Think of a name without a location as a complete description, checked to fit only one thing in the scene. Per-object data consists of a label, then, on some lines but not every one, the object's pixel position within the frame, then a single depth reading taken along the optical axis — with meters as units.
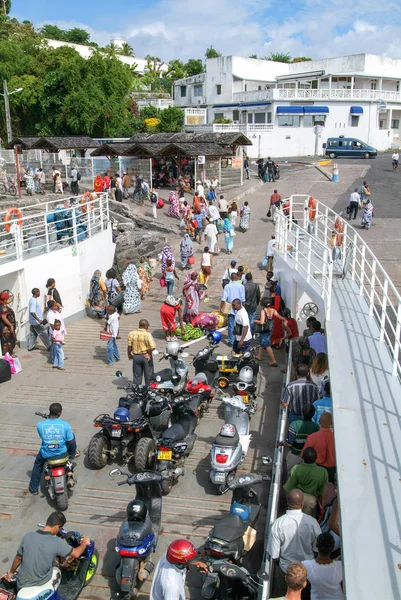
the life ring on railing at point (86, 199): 18.73
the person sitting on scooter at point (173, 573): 4.92
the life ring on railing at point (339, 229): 13.85
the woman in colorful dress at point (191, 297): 13.72
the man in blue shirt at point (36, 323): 12.53
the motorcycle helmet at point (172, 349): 9.65
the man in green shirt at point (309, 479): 6.18
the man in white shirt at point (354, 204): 23.41
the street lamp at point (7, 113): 40.97
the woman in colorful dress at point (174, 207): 24.56
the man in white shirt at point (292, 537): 5.39
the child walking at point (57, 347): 11.58
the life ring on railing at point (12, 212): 15.01
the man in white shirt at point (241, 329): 11.23
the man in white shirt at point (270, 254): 16.86
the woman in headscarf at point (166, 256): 16.80
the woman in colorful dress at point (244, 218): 22.86
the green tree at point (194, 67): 81.50
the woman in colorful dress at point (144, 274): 16.94
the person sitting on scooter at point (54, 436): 7.29
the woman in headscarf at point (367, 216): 22.20
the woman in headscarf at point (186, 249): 18.06
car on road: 43.84
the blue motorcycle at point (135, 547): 5.66
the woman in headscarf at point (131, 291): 15.30
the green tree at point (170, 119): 47.91
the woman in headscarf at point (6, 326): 11.90
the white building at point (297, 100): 47.66
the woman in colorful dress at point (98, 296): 15.48
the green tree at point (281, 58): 81.31
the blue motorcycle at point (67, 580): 5.35
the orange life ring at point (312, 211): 16.25
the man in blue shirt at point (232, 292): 12.85
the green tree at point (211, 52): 88.44
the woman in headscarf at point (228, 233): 20.34
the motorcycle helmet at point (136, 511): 5.91
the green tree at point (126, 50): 85.88
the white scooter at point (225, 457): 7.29
